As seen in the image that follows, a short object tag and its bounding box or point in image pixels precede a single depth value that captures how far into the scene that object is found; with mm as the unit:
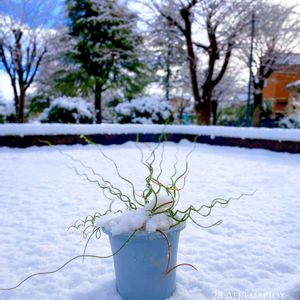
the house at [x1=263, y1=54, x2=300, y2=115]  14398
